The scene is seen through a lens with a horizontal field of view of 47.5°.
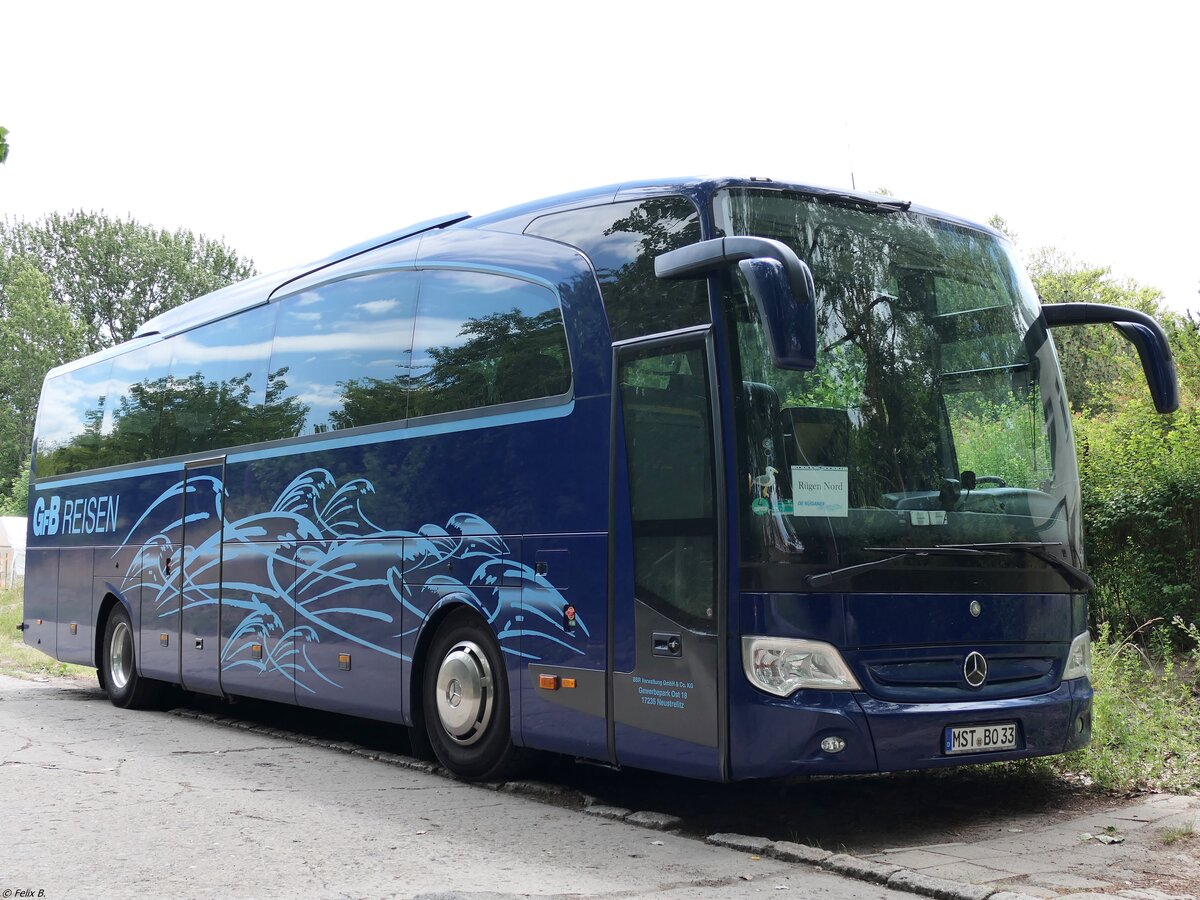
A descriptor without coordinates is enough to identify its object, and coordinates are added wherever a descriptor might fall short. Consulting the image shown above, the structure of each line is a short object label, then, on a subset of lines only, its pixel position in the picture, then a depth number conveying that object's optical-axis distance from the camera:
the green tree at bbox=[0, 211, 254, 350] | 69.75
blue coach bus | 6.95
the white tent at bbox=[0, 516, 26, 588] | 41.28
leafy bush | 12.88
